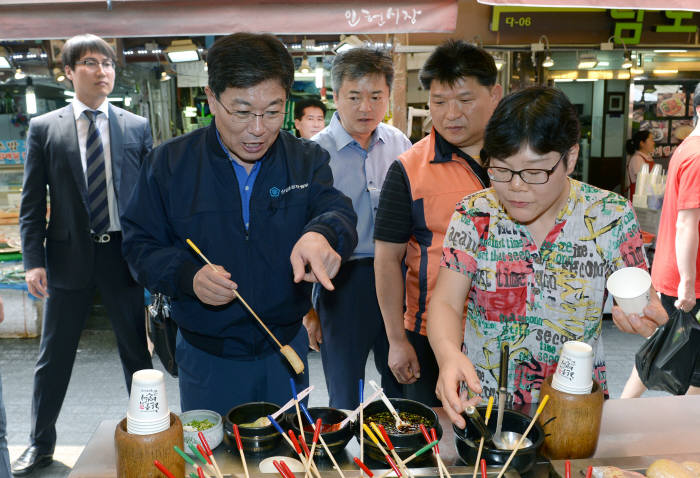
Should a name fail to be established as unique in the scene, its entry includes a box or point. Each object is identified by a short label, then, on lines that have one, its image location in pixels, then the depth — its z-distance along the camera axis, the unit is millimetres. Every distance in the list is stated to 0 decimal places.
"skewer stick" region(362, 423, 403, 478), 1207
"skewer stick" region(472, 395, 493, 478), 1178
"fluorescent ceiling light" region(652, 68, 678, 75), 6941
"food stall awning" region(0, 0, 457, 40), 2961
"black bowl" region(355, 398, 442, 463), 1285
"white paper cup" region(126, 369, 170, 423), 1102
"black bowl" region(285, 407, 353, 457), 1317
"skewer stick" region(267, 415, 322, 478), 1224
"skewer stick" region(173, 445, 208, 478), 1116
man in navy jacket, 1892
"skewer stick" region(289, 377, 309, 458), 1314
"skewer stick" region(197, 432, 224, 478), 1165
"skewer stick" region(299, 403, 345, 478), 1217
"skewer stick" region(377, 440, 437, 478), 1202
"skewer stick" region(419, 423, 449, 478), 1172
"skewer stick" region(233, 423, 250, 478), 1201
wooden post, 4852
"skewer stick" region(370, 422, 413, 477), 1204
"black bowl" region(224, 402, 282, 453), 1329
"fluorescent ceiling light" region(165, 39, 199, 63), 5758
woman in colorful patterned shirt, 1549
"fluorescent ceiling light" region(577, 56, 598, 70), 6254
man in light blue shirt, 2900
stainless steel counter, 1283
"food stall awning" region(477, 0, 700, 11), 2721
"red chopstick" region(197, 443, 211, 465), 1199
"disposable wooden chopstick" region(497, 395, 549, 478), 1182
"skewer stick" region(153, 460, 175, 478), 1078
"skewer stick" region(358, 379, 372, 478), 1286
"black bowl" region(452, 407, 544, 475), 1215
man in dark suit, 3066
